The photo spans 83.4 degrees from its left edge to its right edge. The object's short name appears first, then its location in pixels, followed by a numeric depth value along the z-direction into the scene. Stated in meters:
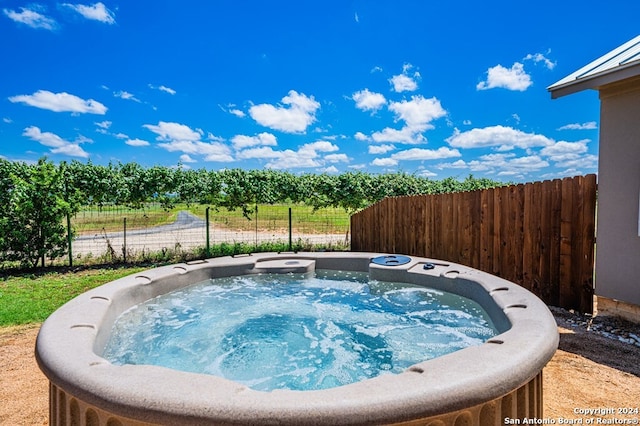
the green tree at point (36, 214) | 6.99
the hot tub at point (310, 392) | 1.39
